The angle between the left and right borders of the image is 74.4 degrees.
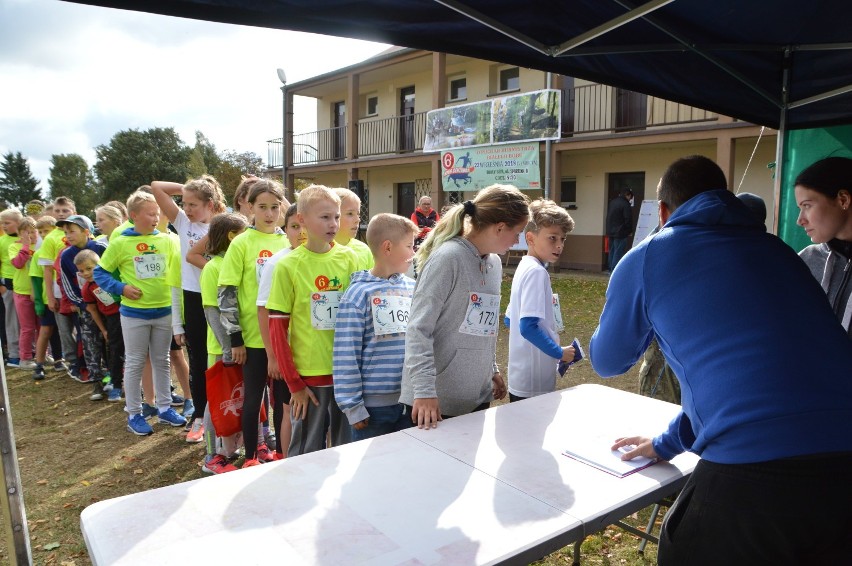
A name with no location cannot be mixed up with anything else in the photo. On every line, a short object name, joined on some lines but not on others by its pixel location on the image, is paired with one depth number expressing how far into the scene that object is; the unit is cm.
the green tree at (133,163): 4794
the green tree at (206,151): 5359
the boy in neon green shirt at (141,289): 450
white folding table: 123
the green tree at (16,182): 7050
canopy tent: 208
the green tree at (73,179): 6512
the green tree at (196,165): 4644
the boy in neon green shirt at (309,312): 285
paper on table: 169
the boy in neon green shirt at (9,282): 703
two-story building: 1265
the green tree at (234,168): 3008
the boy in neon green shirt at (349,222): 345
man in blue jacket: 121
